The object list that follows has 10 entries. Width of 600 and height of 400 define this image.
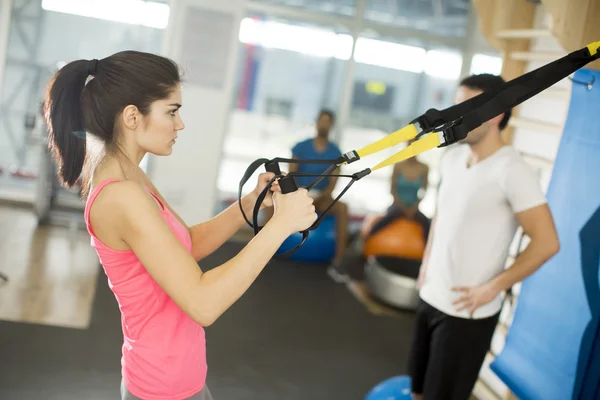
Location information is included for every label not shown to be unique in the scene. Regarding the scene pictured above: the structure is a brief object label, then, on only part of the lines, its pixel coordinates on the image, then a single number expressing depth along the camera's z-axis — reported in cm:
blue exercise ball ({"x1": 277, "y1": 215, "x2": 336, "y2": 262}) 562
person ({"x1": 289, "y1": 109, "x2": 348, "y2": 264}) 569
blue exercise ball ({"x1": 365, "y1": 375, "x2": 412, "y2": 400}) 283
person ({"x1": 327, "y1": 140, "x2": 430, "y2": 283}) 551
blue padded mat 216
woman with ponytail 120
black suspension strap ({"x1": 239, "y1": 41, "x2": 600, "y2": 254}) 133
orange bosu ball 527
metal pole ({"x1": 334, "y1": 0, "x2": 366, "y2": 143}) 657
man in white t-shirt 205
